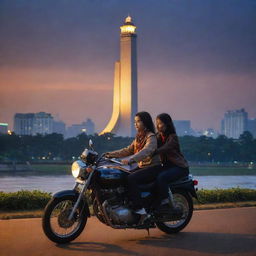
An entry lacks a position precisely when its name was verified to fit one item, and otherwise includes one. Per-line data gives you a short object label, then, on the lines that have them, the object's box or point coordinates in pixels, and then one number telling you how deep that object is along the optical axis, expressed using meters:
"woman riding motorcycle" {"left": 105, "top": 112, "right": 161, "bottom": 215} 6.47
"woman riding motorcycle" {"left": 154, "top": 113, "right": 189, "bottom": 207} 6.83
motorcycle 6.12
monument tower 96.38
